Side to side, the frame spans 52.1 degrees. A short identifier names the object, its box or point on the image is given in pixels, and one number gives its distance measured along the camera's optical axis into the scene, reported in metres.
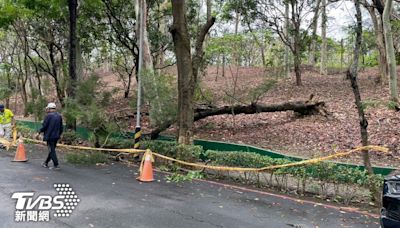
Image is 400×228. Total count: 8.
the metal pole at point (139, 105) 12.75
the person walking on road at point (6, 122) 14.67
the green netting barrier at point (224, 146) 11.43
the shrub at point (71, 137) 16.23
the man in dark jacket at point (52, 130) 10.96
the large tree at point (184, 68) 11.56
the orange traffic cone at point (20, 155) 12.20
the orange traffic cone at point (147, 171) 9.69
